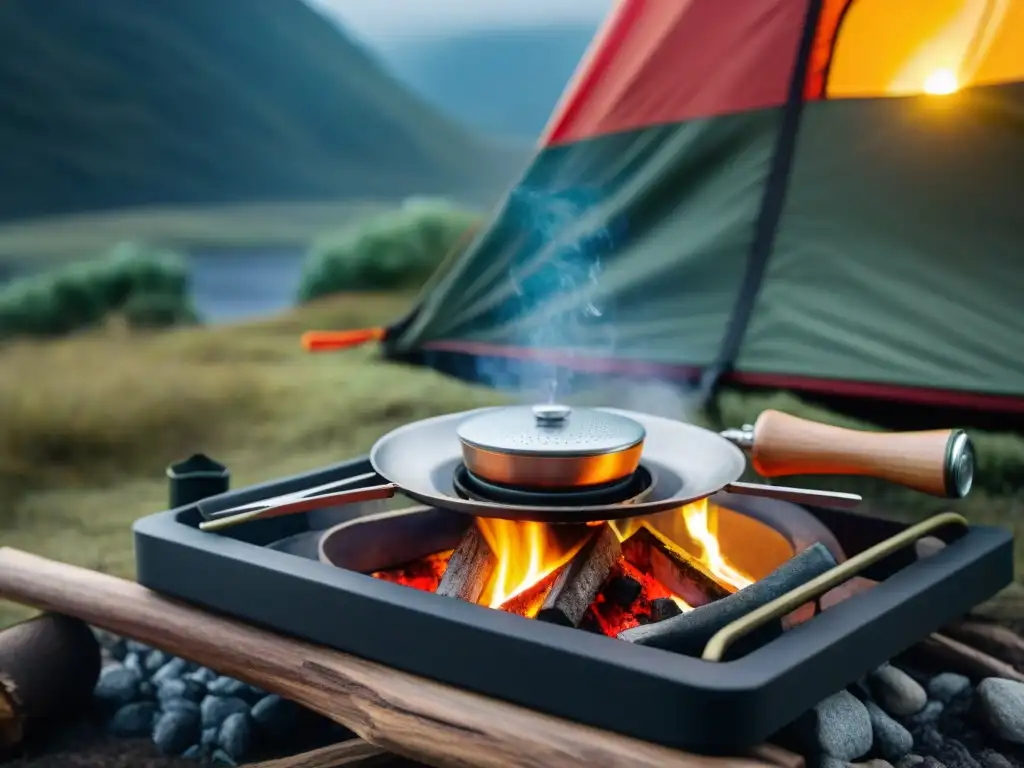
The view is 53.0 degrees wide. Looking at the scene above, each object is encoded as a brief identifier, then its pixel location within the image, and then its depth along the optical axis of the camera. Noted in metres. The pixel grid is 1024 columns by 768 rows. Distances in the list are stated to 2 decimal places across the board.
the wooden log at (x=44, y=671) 1.08
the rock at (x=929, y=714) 1.01
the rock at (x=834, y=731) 0.86
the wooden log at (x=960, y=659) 1.08
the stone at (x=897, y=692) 1.01
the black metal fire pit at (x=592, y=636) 0.69
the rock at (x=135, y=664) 1.24
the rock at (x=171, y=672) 1.20
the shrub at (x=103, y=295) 3.21
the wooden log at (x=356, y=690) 0.73
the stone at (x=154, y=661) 1.25
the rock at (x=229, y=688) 1.16
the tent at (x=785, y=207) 1.70
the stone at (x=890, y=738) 0.92
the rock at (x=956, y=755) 0.94
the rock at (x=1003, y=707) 0.97
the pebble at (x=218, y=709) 1.10
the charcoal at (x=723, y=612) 0.83
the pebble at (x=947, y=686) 1.05
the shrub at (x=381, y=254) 3.64
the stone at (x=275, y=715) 1.09
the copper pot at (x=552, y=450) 0.91
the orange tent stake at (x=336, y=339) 2.52
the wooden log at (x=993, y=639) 1.12
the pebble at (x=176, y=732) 1.08
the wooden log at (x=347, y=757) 0.94
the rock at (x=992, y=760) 0.94
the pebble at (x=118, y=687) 1.18
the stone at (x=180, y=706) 1.12
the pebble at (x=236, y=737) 1.06
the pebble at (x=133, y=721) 1.12
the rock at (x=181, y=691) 1.16
